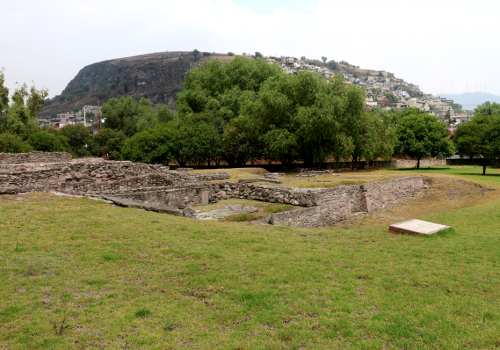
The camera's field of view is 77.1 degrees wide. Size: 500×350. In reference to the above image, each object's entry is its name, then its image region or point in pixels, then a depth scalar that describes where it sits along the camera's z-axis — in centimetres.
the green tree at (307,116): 2981
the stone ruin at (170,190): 1368
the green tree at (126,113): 6644
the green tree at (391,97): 18401
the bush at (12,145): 3142
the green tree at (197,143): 3647
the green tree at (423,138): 3919
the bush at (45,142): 3656
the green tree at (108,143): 4906
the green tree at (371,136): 3259
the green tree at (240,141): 3625
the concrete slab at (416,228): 948
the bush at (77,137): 4641
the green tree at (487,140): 2839
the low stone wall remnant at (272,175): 2396
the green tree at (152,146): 3522
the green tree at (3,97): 3878
